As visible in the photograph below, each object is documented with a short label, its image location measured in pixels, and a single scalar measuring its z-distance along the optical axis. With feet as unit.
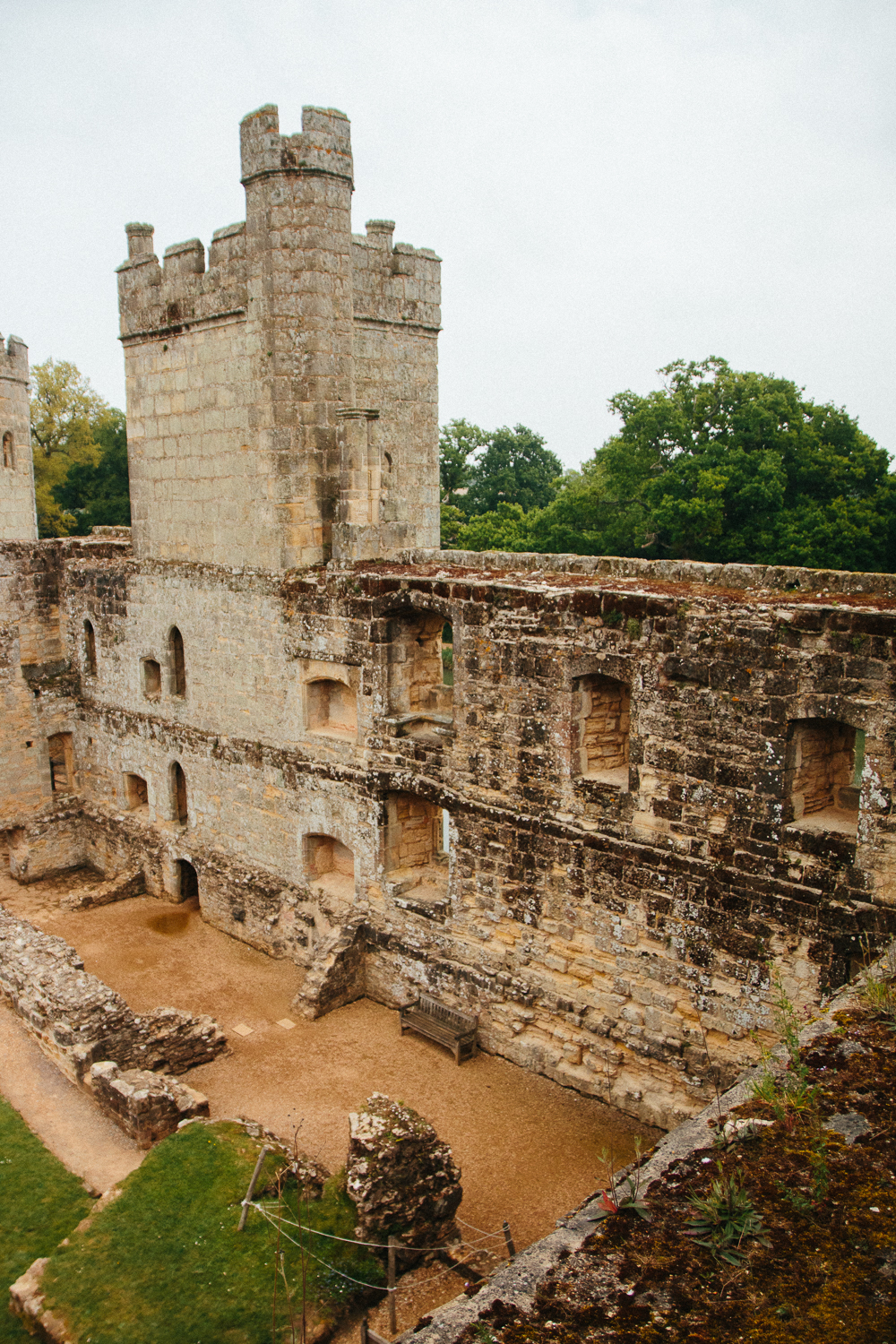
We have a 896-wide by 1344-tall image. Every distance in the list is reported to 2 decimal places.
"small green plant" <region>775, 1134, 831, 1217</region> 13.47
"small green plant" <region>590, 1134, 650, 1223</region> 13.93
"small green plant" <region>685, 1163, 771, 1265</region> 12.98
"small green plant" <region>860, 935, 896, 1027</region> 18.62
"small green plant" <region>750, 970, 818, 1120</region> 15.66
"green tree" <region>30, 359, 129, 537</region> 130.52
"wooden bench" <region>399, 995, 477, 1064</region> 37.19
